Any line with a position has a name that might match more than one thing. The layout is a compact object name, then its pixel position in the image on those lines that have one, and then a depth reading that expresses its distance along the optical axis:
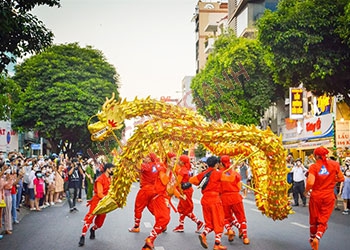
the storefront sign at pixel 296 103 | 37.53
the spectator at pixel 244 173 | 30.73
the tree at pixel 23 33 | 12.31
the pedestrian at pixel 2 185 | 13.12
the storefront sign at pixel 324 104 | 33.72
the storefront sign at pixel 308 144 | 32.79
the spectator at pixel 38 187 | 20.27
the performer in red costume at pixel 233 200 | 12.03
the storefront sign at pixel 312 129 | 32.75
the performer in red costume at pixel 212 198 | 10.72
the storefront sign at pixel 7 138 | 38.70
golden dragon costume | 11.78
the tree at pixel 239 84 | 37.59
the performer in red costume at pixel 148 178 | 12.60
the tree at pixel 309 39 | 20.55
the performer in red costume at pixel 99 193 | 11.62
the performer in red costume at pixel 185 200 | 13.73
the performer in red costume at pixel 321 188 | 10.70
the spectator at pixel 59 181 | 23.67
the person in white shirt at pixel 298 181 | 22.70
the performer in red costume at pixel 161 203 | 10.39
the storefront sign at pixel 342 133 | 28.19
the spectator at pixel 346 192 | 19.28
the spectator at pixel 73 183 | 20.42
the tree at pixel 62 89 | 43.38
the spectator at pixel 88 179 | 25.11
